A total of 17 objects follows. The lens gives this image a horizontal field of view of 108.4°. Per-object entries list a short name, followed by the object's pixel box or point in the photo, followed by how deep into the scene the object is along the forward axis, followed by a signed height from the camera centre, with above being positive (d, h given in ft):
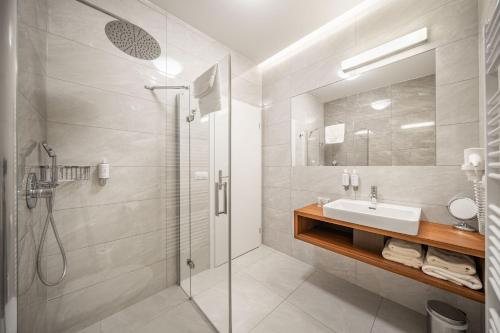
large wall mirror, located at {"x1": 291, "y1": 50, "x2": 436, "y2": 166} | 4.56 +1.41
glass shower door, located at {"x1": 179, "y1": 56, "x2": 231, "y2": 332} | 4.06 -0.73
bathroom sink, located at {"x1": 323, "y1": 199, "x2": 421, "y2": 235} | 3.61 -1.21
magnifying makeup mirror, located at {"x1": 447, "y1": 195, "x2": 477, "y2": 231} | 3.79 -1.00
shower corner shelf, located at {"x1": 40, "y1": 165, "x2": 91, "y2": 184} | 3.65 -0.12
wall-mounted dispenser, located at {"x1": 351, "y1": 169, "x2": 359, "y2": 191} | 5.45 -0.46
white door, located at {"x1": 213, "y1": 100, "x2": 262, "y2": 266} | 7.22 -0.51
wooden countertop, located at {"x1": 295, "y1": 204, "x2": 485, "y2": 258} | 3.08 -1.42
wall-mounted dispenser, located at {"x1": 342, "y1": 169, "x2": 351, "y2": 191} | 5.62 -0.44
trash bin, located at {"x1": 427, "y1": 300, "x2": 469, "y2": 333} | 3.40 -3.07
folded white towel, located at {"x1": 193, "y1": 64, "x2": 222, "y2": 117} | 4.01 +1.77
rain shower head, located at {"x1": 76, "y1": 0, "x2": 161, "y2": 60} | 3.67 +2.81
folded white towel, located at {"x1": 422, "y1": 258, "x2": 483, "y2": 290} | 3.05 -2.03
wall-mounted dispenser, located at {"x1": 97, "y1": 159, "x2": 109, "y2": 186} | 4.09 -0.08
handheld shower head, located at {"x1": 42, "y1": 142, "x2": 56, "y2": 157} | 3.26 +0.34
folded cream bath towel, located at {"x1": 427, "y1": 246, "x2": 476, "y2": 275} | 3.23 -1.84
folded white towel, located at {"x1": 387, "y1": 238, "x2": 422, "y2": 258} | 3.74 -1.79
